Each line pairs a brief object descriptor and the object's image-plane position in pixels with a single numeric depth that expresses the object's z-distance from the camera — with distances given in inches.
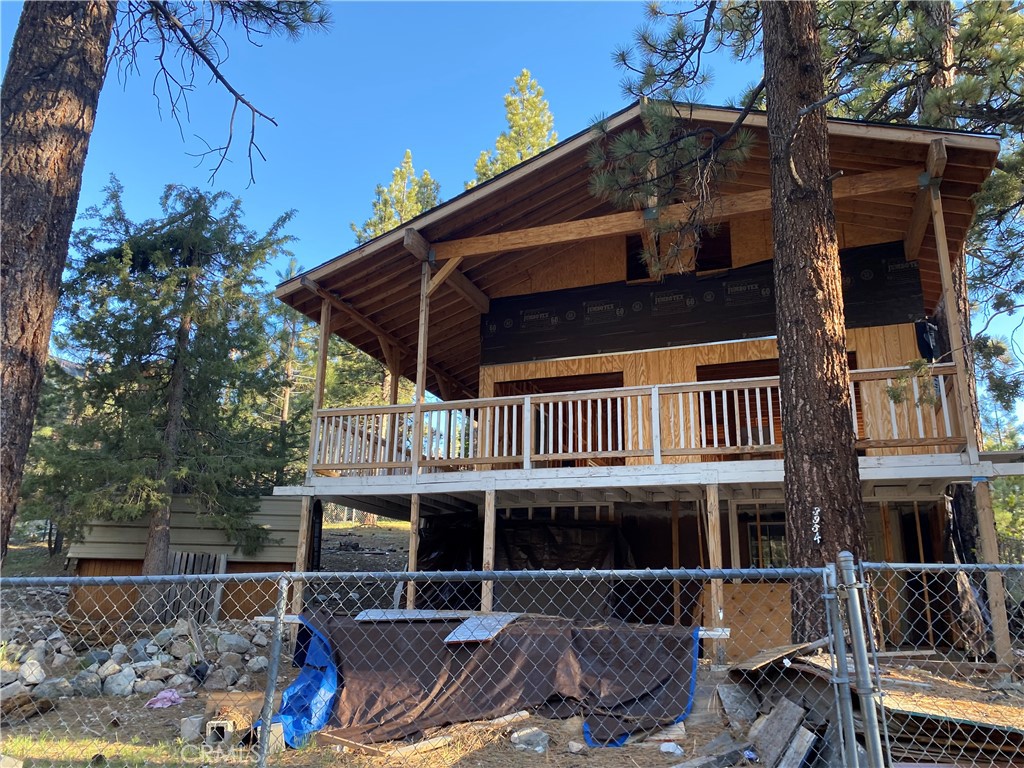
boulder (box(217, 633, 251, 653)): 420.6
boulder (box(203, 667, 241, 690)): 351.3
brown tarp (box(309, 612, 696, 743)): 229.8
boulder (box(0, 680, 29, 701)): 279.1
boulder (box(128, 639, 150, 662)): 393.7
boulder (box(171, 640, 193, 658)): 405.7
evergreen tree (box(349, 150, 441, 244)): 1181.1
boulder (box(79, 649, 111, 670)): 384.8
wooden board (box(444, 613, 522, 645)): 248.2
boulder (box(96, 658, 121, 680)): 347.3
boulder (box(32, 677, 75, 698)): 315.6
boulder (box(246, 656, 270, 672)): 393.1
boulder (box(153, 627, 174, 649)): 419.2
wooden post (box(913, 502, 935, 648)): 420.5
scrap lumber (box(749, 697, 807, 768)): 150.1
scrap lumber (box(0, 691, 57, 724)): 273.4
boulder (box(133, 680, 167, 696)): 334.3
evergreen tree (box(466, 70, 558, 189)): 1105.4
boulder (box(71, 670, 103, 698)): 329.1
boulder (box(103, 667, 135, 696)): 331.6
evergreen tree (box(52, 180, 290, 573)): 532.7
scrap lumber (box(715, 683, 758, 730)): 181.0
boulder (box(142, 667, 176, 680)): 351.0
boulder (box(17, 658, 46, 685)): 333.8
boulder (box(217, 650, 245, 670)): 388.2
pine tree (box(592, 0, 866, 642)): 199.5
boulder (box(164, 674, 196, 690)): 341.4
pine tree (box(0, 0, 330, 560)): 157.5
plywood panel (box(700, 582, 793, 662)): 366.3
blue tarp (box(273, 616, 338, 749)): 228.5
